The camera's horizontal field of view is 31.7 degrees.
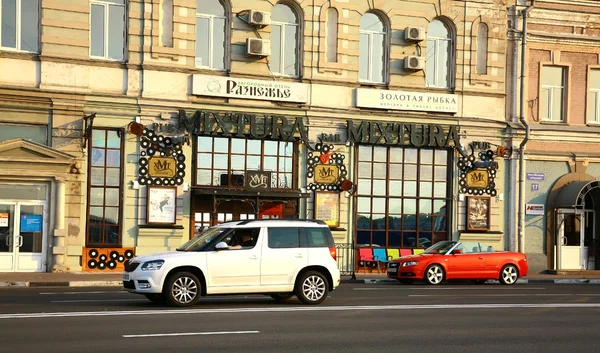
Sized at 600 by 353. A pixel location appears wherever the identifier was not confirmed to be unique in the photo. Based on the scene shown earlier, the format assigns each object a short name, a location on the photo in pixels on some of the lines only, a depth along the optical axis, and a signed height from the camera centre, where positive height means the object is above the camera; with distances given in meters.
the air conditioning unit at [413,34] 35.59 +5.71
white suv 19.64 -1.26
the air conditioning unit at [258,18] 33.19 +5.73
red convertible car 29.72 -1.73
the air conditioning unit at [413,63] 35.56 +4.74
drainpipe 37.62 +2.15
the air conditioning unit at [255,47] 33.19 +4.81
